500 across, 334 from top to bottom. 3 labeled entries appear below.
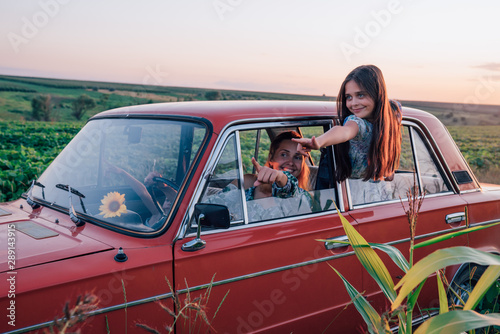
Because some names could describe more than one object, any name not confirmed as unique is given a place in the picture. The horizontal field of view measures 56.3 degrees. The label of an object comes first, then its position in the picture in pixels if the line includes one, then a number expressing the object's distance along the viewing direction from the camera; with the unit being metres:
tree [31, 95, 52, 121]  61.97
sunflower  2.68
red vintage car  2.24
